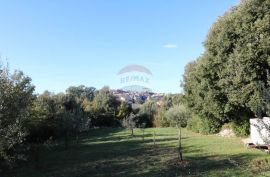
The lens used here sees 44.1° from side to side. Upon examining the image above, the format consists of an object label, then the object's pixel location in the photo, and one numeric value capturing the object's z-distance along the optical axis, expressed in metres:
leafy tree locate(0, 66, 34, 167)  11.11
